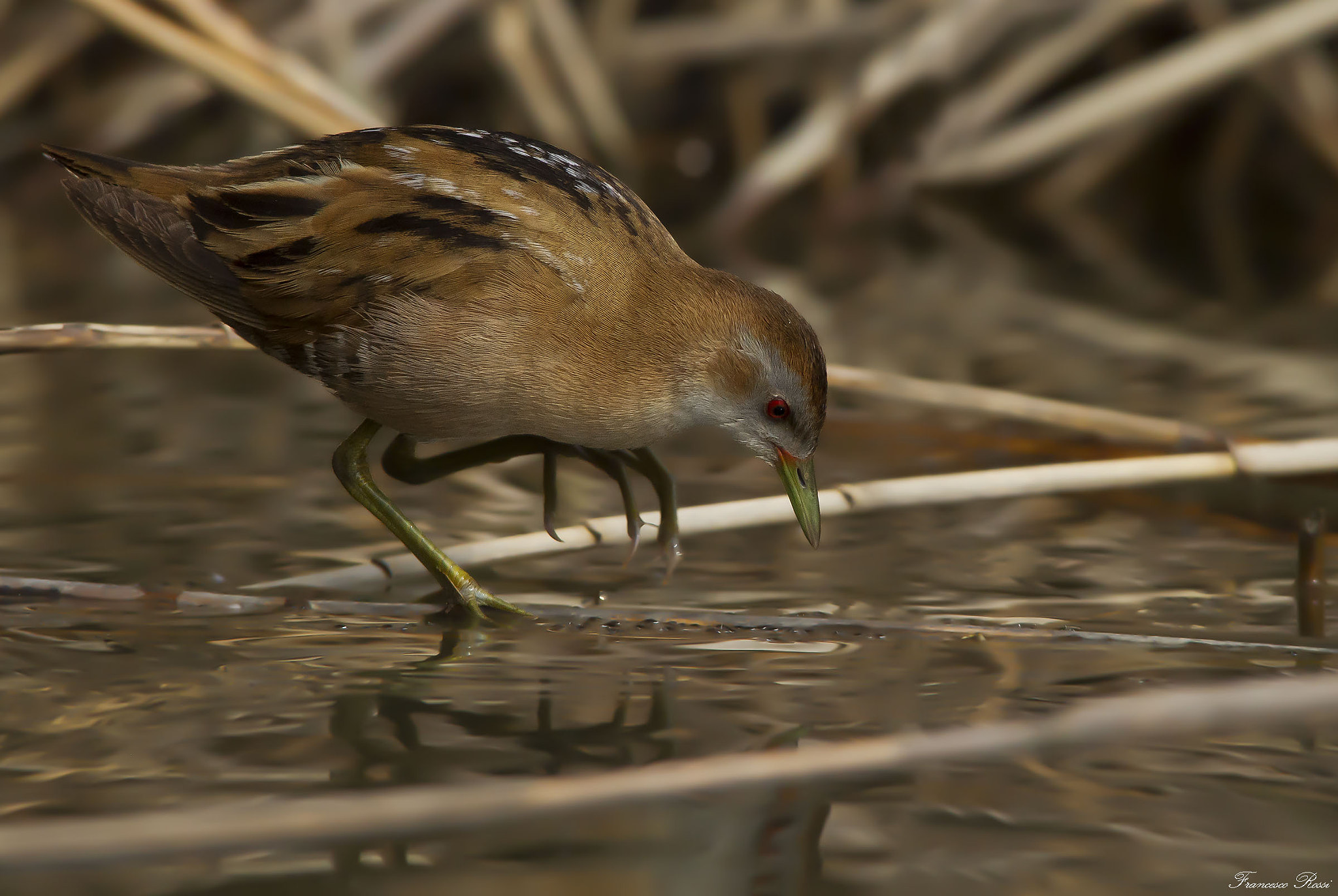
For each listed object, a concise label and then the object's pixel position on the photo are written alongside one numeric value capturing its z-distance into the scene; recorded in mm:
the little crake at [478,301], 5336
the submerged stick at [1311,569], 5273
